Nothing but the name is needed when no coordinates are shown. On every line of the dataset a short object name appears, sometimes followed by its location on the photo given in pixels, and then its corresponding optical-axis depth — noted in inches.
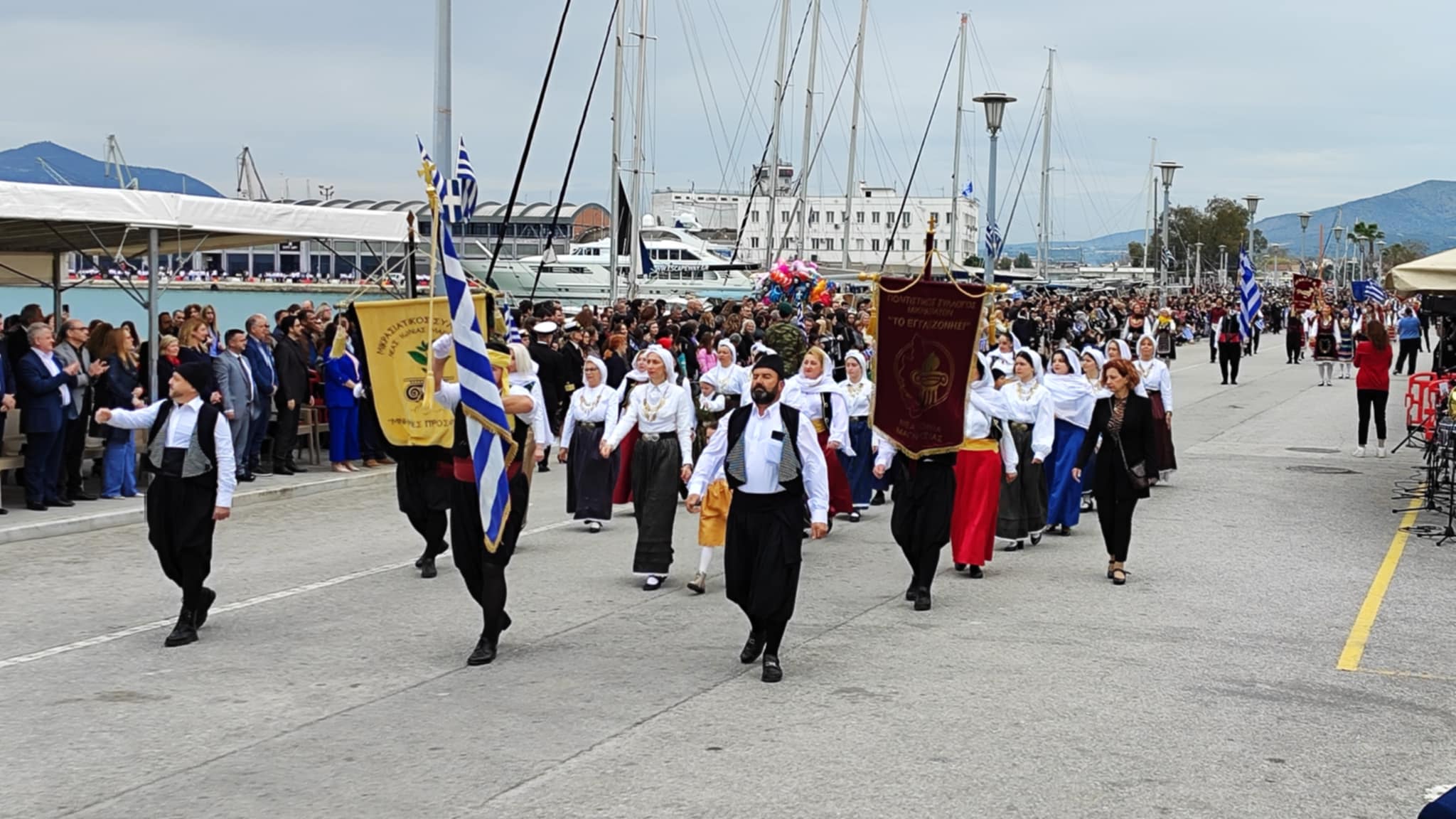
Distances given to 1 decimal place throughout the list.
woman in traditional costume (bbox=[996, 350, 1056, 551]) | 507.8
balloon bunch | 1113.4
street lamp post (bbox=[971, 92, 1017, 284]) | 1066.1
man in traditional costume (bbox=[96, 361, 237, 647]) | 369.4
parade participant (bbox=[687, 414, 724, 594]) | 434.6
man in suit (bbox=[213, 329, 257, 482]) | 629.3
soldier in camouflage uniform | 576.4
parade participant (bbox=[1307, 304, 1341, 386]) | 1357.0
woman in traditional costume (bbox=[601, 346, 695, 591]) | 444.5
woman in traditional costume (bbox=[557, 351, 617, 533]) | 544.9
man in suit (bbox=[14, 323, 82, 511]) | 555.5
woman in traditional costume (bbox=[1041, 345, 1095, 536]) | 556.4
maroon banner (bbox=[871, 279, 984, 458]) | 431.3
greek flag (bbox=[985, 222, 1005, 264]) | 1091.9
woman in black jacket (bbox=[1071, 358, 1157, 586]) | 452.8
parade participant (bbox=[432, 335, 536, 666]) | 346.6
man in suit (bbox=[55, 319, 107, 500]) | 581.3
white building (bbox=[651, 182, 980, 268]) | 4471.0
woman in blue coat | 710.5
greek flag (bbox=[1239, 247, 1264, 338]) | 1718.8
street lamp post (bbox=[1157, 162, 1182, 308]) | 1761.8
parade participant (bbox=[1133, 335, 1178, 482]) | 679.1
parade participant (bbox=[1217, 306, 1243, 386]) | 1370.6
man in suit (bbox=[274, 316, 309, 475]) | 684.7
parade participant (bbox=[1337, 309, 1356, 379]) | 1489.9
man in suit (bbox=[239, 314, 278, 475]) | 661.9
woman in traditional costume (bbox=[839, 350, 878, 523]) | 601.0
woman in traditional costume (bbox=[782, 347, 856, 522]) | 506.6
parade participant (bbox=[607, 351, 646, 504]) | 482.3
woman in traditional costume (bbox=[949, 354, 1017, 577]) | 461.7
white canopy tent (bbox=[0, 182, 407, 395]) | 561.3
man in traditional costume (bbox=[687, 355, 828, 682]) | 337.1
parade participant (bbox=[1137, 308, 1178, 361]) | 1509.6
